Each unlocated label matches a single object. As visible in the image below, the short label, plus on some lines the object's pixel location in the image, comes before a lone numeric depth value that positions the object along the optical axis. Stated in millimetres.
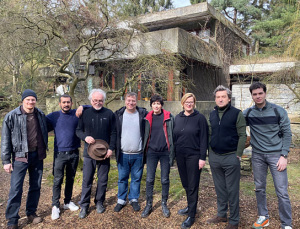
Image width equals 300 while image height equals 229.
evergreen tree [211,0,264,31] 20203
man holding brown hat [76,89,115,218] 3516
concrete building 9062
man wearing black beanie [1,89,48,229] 3143
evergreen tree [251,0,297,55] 17109
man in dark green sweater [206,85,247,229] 3026
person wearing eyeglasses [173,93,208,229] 3219
